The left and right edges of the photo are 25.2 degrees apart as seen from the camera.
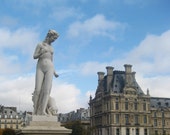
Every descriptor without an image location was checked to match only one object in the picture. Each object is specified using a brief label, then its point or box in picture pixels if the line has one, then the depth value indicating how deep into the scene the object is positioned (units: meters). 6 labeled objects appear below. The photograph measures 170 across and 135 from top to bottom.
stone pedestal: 11.51
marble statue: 12.51
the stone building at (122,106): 96.69
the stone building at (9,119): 125.24
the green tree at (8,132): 93.28
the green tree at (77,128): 93.73
